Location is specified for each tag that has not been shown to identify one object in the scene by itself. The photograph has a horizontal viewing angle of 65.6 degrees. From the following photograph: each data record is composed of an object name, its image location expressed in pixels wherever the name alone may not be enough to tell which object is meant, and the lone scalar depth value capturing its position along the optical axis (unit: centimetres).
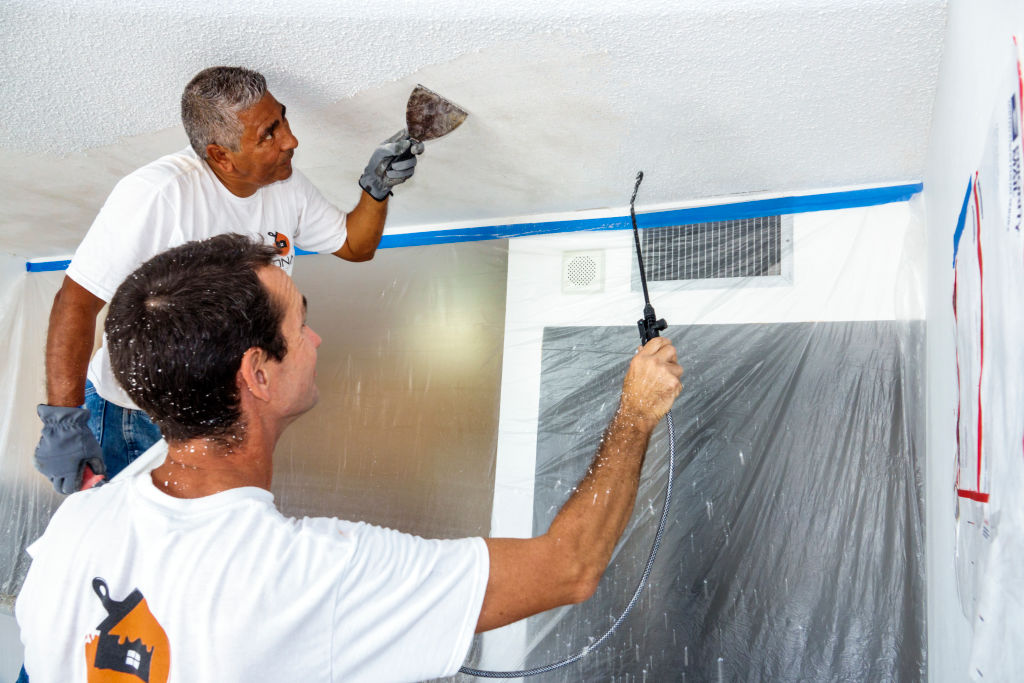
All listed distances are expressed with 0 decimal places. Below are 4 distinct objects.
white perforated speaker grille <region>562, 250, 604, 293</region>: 221
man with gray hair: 149
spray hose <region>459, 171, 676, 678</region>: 139
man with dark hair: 93
